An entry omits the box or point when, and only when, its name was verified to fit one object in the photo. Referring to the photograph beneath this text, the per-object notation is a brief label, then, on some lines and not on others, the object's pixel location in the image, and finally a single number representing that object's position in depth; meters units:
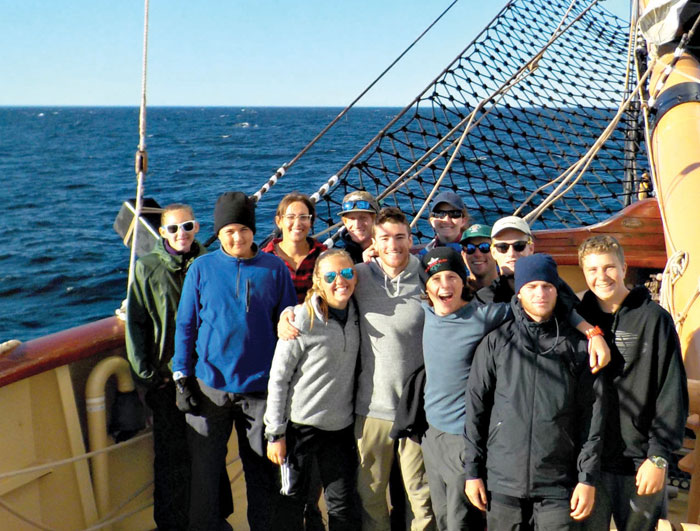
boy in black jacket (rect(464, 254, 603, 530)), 2.11
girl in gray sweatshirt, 2.46
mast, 2.68
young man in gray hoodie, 2.47
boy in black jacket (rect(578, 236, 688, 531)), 2.06
